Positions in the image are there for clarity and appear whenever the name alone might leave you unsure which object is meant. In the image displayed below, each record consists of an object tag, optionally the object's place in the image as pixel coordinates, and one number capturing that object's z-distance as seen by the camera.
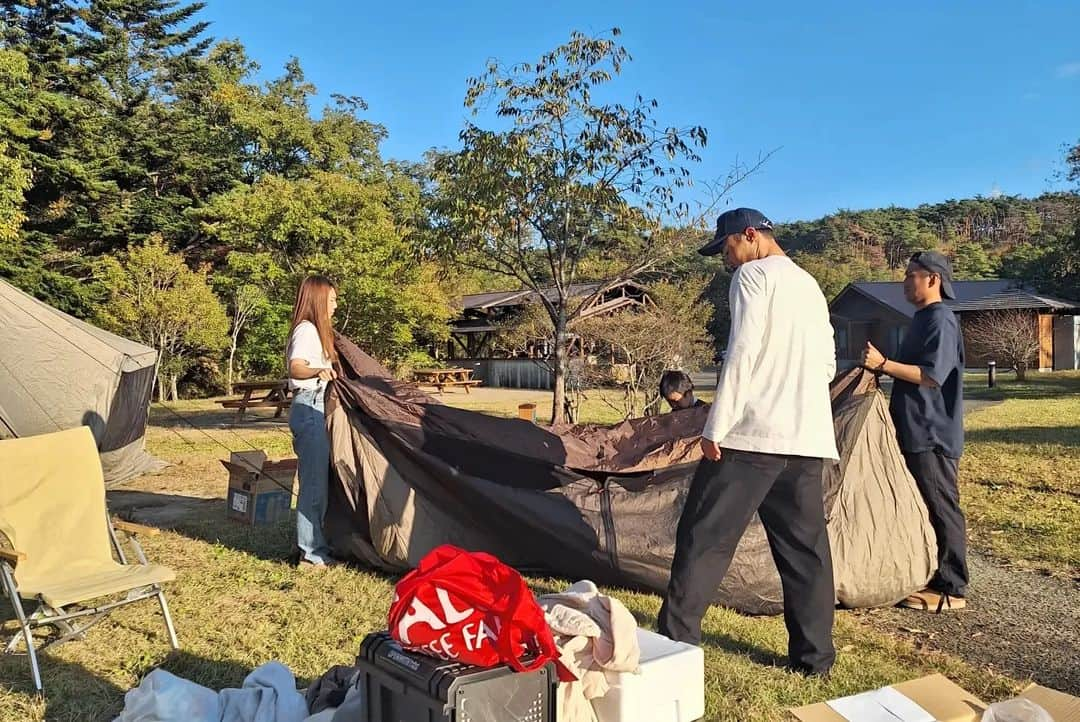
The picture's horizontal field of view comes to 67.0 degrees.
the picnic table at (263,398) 14.84
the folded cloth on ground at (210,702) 2.55
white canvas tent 7.38
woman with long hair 4.66
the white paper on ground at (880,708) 2.32
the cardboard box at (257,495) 5.96
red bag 1.94
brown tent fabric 3.89
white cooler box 2.23
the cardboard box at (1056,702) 2.41
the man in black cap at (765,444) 2.90
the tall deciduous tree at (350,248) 18.23
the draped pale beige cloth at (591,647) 2.19
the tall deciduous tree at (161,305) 20.19
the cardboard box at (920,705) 2.32
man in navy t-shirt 3.92
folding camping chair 3.39
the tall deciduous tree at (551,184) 8.45
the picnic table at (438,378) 20.55
